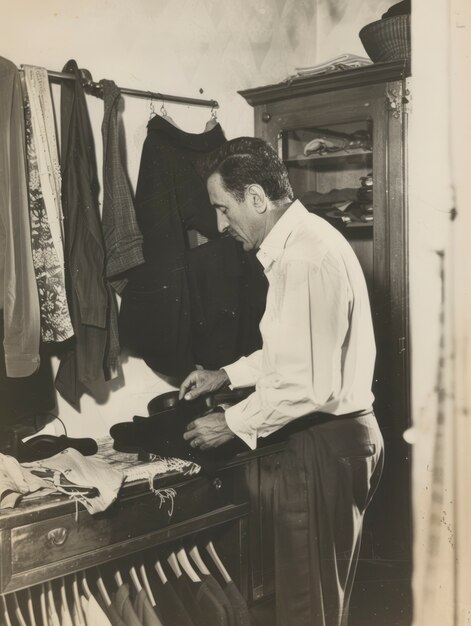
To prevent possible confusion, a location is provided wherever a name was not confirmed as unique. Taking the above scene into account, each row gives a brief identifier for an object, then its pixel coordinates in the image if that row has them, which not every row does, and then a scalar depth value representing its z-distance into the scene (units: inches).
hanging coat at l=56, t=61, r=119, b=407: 71.0
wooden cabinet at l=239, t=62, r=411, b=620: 86.0
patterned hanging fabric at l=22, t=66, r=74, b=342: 66.9
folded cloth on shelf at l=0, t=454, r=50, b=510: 58.9
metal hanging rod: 72.0
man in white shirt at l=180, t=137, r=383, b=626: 62.3
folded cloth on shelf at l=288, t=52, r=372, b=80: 86.8
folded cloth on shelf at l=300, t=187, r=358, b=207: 92.4
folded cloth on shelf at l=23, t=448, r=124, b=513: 62.2
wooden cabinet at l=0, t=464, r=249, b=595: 58.4
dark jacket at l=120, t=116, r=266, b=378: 79.3
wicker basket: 80.4
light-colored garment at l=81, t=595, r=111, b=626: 64.9
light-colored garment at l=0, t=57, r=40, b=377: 63.2
